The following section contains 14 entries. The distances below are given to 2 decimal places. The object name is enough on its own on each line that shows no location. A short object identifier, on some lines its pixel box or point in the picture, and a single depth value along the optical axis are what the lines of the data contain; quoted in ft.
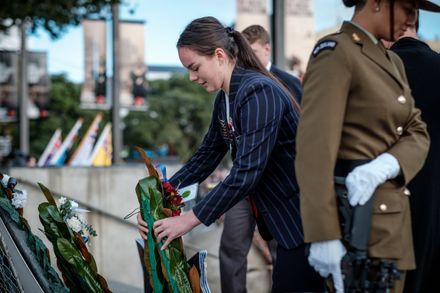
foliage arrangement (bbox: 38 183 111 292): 11.97
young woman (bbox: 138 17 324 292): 10.52
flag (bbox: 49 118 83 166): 57.95
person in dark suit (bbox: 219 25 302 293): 17.04
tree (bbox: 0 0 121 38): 41.68
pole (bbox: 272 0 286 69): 26.30
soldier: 7.95
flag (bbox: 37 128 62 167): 67.95
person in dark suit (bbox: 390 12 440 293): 9.21
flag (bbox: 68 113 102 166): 49.71
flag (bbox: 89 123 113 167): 48.19
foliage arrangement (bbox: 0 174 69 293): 11.88
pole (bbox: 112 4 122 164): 36.88
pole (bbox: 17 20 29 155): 77.65
